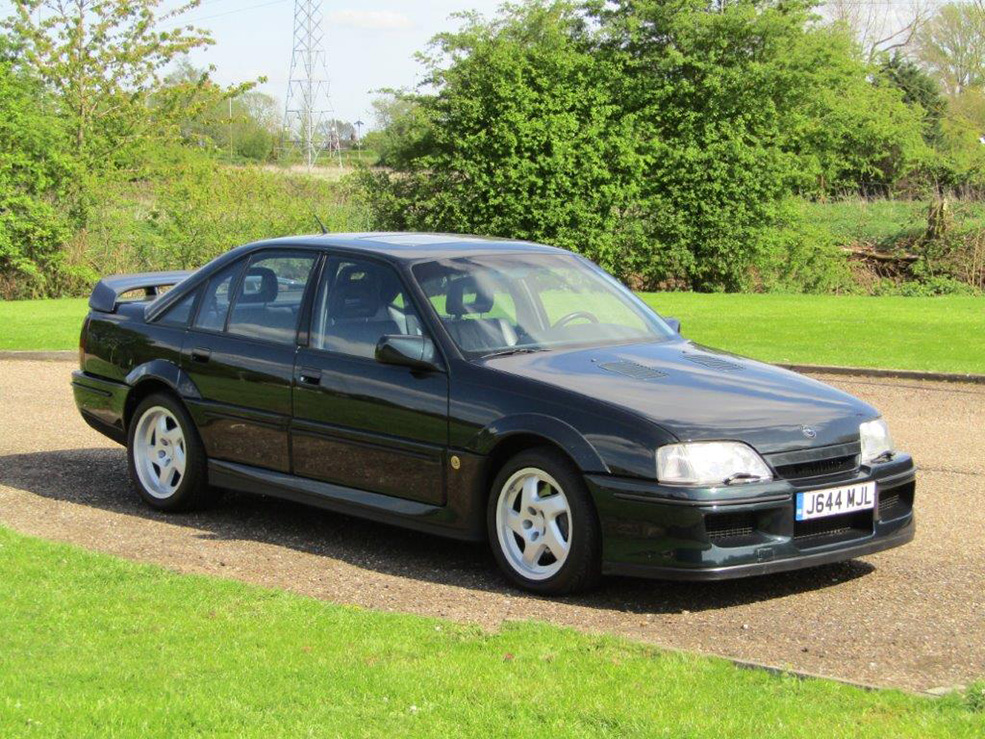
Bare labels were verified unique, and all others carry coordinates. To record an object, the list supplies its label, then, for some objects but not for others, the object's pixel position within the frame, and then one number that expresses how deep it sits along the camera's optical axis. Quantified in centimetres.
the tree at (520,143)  3195
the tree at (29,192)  2959
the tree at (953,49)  7956
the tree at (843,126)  3297
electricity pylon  6556
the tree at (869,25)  7475
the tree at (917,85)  6669
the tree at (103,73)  3203
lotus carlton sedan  611
